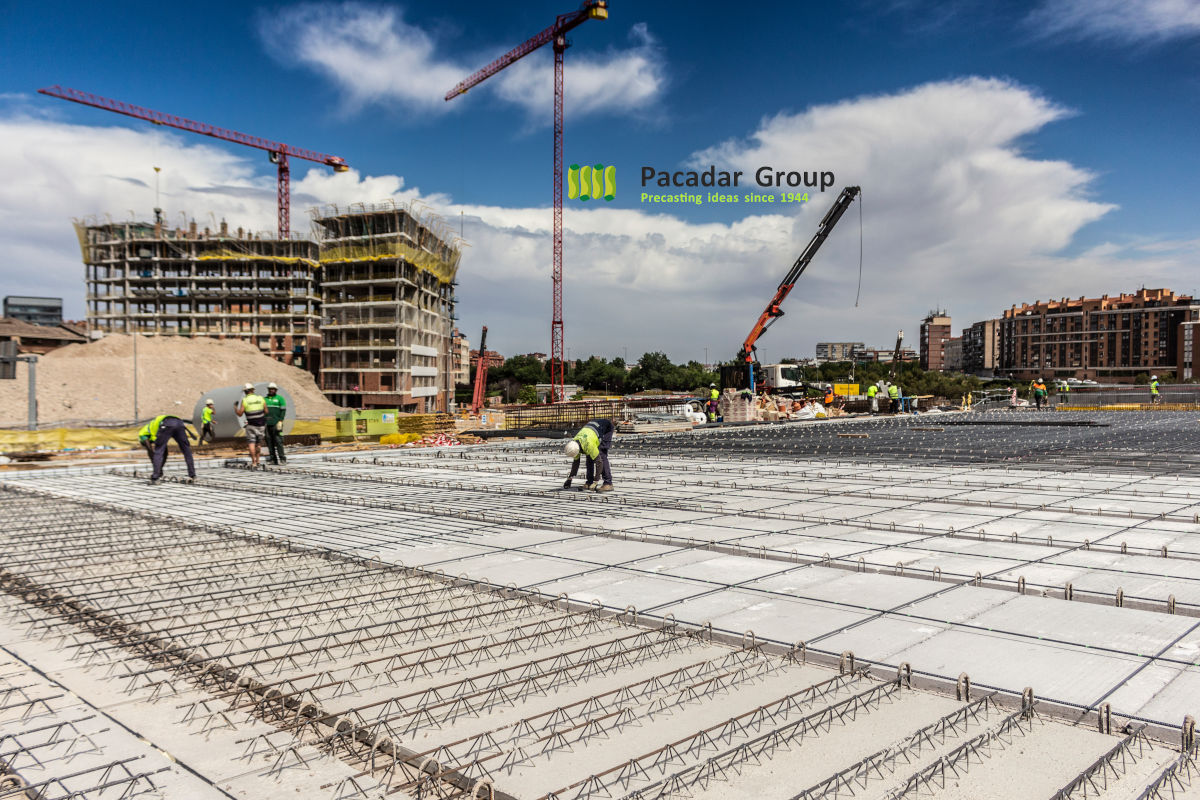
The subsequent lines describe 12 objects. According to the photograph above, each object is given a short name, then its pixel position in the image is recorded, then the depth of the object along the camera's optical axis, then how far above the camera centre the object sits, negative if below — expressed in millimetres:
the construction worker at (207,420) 15922 -832
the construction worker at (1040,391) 36125 -508
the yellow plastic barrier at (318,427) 25203 -1579
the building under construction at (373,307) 59125 +6239
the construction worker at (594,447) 10117 -914
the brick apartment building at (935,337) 190250 +11930
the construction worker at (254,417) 14343 -685
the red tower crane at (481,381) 71688 +119
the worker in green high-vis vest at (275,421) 14961 -799
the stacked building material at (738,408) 30906 -1159
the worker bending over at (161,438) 12088 -942
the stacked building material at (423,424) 25547 -1499
